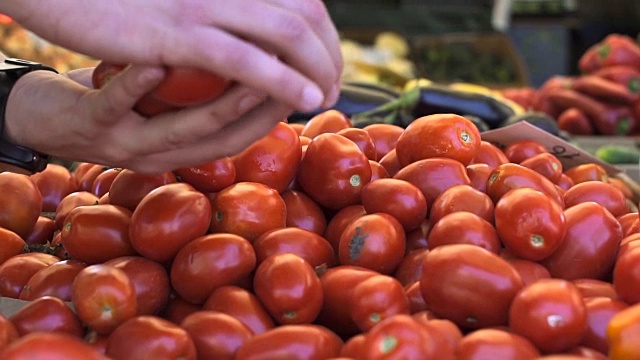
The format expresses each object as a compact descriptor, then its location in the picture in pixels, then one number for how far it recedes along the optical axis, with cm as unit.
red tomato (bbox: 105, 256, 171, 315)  133
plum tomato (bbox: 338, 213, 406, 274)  137
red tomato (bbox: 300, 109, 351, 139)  187
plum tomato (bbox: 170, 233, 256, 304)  132
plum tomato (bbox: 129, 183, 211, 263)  137
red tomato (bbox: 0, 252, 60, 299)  145
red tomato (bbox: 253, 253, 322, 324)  123
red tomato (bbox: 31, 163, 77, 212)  190
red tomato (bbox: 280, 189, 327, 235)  154
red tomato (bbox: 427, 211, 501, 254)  132
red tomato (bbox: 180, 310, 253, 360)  117
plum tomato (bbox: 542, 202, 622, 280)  137
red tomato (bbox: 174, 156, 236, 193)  149
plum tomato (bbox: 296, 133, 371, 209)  155
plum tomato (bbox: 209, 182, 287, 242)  143
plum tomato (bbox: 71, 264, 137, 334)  121
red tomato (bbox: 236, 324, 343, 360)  110
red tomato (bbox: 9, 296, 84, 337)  122
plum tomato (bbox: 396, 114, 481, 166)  164
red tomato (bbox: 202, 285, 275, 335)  123
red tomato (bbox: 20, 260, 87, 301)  137
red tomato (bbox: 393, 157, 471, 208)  155
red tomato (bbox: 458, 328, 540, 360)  104
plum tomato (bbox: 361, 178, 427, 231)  147
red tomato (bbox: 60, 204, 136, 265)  144
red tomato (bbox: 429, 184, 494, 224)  143
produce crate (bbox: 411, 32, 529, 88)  623
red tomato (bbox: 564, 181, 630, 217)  163
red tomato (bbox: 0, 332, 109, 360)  92
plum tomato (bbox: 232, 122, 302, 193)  154
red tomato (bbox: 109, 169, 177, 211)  151
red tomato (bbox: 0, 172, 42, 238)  167
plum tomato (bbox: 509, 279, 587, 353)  109
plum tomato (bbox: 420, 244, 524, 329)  119
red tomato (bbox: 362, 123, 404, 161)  183
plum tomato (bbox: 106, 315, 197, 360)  112
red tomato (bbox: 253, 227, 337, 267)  138
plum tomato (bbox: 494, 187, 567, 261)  131
